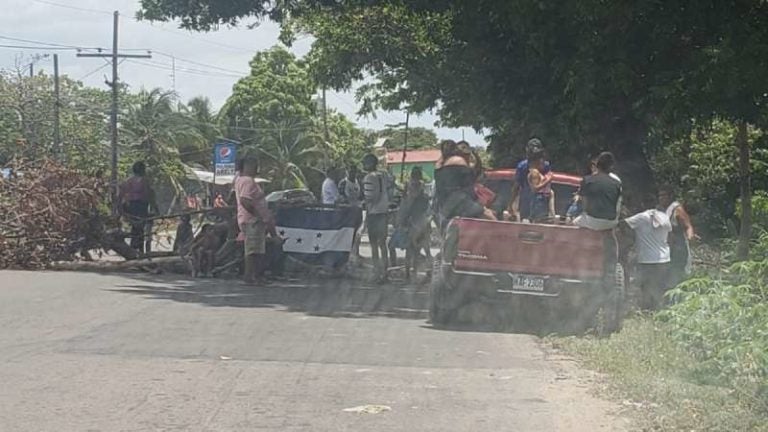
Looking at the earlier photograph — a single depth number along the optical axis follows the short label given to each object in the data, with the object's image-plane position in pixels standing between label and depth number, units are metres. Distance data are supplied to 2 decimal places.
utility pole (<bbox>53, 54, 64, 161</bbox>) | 39.25
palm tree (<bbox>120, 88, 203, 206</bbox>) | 57.12
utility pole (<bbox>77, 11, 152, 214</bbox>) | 45.22
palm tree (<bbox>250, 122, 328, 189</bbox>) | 62.66
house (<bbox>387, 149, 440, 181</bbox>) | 91.53
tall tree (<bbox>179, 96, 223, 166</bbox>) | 66.44
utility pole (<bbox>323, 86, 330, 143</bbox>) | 62.76
